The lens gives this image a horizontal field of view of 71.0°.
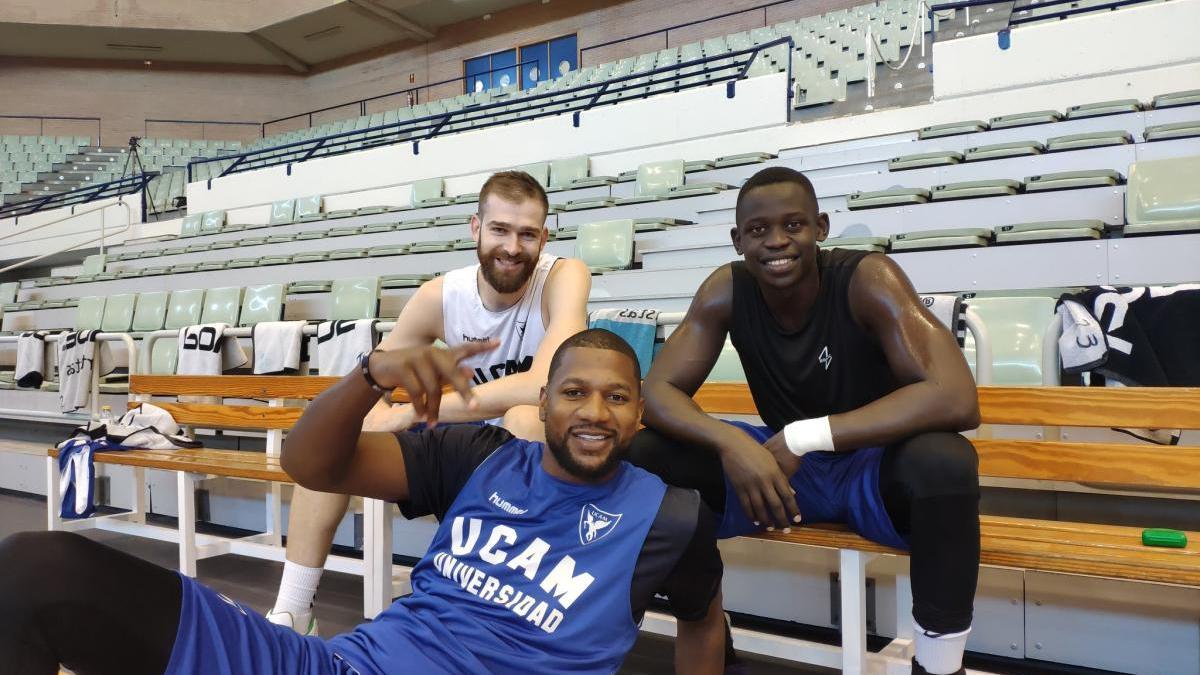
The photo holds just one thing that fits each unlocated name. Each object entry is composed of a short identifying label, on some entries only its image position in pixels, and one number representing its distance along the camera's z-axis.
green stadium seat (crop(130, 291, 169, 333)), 5.69
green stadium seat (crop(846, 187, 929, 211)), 4.59
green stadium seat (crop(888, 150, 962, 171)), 5.02
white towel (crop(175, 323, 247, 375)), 3.64
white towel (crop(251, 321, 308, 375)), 3.54
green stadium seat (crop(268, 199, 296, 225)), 9.44
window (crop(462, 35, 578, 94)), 13.09
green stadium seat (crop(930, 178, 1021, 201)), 4.36
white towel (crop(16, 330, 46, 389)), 4.19
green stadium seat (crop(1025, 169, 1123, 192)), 4.15
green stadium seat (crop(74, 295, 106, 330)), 6.07
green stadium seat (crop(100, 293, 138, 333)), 5.86
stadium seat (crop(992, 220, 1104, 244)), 3.66
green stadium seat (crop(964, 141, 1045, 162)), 4.85
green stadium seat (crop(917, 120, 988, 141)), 5.50
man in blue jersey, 0.93
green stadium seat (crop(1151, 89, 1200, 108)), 4.99
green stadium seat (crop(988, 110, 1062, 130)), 5.32
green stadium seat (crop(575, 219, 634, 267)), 5.24
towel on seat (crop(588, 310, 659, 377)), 2.74
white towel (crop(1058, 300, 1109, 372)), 2.12
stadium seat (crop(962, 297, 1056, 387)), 2.41
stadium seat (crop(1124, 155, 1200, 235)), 3.62
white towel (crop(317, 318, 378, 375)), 3.23
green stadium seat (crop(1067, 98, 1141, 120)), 5.19
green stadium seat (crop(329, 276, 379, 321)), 5.04
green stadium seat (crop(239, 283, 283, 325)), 5.25
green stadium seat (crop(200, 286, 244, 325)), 5.39
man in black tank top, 1.29
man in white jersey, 1.79
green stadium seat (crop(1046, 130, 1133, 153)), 4.63
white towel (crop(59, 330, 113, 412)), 3.78
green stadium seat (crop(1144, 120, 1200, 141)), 4.44
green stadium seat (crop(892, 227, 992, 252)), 3.82
